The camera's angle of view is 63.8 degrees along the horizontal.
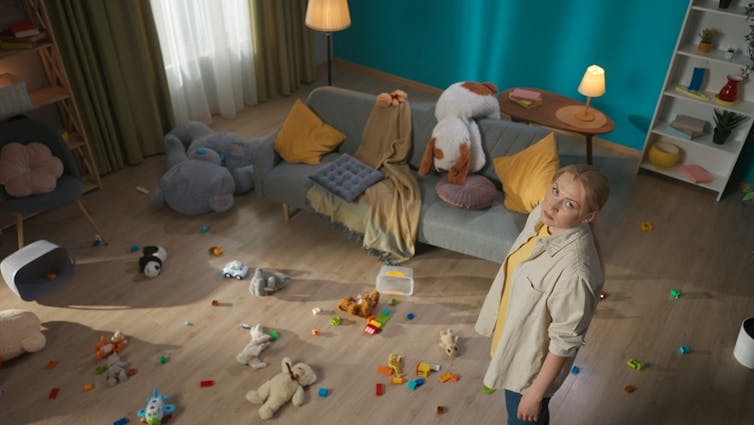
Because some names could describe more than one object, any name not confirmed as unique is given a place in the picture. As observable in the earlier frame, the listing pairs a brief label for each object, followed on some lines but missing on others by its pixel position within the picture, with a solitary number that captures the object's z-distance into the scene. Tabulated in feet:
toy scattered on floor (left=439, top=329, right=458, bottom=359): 9.96
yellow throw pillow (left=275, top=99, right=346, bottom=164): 12.78
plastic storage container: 11.28
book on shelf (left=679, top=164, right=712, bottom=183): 14.19
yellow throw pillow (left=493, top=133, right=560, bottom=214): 10.99
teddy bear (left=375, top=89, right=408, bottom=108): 12.64
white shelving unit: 13.10
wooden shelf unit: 11.74
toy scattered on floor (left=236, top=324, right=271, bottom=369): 9.71
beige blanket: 11.53
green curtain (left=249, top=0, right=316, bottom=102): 17.06
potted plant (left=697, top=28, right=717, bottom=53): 13.19
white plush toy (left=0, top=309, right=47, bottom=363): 9.55
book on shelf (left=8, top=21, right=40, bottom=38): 11.41
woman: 5.68
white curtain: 15.15
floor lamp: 13.38
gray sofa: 10.97
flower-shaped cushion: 11.02
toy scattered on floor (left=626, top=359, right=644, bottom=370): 9.89
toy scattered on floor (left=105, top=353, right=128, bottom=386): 9.36
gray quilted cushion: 11.78
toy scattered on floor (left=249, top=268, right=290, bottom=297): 10.99
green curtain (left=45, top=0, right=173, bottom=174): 12.69
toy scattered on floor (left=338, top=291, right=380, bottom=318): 10.63
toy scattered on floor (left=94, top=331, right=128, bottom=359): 9.75
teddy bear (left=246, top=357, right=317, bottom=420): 8.99
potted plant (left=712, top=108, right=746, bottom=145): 13.53
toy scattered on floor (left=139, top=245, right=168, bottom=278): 11.37
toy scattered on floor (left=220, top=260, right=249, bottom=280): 11.39
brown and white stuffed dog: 11.74
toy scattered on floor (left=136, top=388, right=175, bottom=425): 8.70
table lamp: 13.70
